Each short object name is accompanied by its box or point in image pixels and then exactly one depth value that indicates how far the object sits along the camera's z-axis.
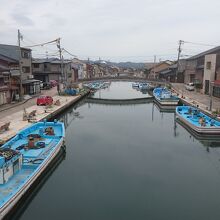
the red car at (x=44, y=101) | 38.59
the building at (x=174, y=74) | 77.34
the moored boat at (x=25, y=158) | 13.65
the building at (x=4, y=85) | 36.19
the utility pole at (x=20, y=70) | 37.84
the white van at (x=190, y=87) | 59.76
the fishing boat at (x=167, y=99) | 50.59
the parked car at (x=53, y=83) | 68.12
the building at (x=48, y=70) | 68.94
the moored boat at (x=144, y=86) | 88.32
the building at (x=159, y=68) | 101.85
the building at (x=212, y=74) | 45.88
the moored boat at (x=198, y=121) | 28.30
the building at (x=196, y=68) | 59.60
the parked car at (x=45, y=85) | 63.06
